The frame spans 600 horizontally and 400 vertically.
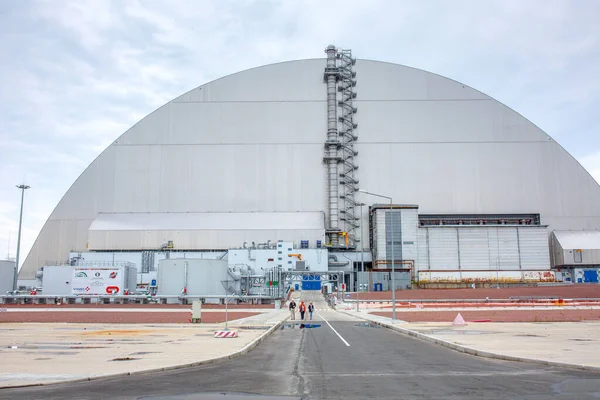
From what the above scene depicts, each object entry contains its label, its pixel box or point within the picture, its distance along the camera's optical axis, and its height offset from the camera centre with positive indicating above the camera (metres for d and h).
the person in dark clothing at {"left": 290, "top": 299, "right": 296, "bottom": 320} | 40.53 -2.20
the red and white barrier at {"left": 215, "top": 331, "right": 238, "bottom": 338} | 23.09 -2.27
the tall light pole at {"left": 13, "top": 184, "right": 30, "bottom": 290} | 63.91 +5.19
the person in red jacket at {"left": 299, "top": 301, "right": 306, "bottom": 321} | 38.97 -2.10
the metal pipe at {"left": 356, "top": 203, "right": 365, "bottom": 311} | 79.55 +0.19
